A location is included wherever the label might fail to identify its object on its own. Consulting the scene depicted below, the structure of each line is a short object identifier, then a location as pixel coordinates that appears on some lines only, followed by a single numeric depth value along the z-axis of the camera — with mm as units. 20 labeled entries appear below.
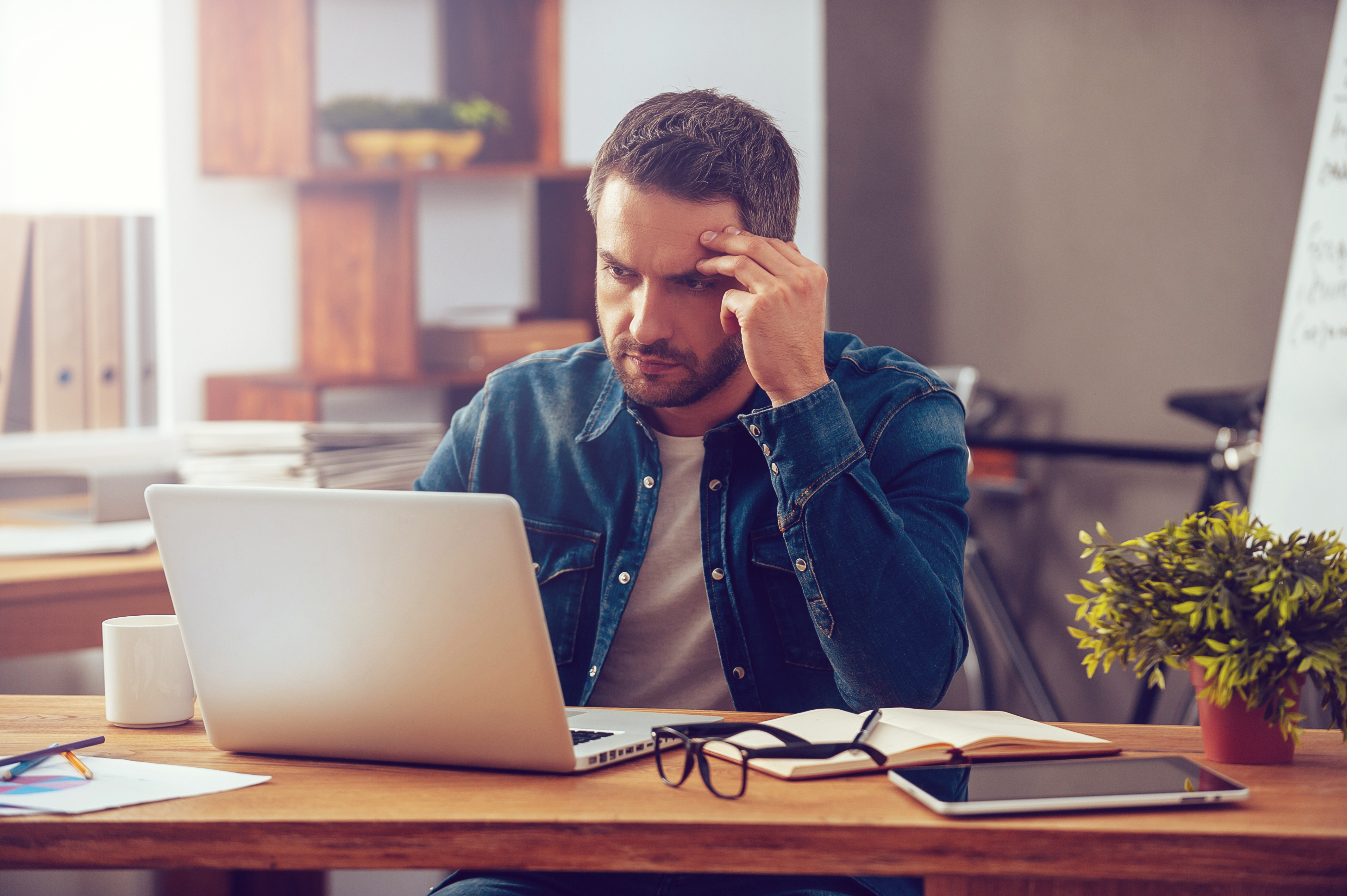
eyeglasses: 2469
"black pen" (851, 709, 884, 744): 2533
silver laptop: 2450
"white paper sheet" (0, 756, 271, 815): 2437
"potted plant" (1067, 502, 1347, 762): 2525
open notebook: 2500
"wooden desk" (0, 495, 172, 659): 3331
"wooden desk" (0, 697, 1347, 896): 2374
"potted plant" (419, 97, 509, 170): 4324
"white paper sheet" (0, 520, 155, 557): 3491
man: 2746
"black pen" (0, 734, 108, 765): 2506
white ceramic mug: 2656
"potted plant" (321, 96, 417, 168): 4275
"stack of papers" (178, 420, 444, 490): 3568
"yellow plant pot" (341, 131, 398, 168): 4287
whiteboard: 3358
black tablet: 2412
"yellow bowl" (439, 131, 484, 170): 4340
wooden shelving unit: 4089
